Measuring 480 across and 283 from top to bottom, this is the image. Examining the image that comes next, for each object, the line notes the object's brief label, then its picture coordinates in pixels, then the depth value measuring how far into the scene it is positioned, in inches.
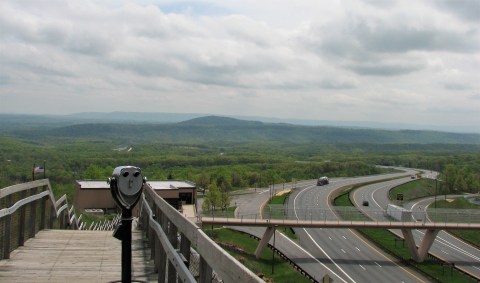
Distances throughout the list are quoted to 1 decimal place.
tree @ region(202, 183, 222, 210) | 2485.2
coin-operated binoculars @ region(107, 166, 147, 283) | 166.4
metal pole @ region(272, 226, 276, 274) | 1454.0
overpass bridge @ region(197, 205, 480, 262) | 1640.0
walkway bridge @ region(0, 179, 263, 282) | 136.9
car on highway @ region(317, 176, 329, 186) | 3819.4
